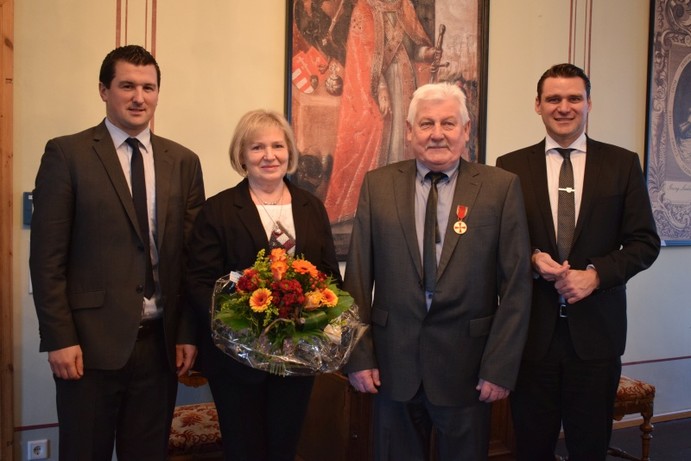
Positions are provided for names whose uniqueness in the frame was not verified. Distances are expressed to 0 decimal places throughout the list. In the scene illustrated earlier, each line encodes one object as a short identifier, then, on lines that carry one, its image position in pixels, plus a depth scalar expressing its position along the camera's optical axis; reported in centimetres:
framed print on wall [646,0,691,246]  473
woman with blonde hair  230
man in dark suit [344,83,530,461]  219
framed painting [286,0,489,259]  363
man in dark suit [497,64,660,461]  246
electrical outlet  312
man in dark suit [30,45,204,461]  219
